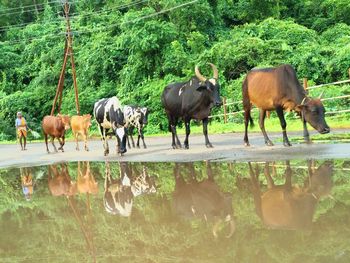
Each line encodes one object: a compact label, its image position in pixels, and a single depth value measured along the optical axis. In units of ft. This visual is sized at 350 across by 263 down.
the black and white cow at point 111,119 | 50.01
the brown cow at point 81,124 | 65.82
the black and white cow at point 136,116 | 62.34
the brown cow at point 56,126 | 66.85
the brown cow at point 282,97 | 41.45
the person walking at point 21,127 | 77.25
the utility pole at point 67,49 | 104.32
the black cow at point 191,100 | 48.91
